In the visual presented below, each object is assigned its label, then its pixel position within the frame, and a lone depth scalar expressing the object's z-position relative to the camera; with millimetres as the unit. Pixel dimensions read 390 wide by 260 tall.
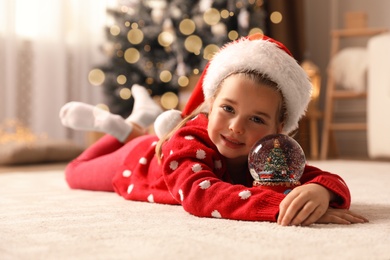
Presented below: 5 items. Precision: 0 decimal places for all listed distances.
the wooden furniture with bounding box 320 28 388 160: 3520
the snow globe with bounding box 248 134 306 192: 1099
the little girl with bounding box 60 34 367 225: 1044
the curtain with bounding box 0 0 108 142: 3449
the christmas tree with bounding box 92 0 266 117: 3479
